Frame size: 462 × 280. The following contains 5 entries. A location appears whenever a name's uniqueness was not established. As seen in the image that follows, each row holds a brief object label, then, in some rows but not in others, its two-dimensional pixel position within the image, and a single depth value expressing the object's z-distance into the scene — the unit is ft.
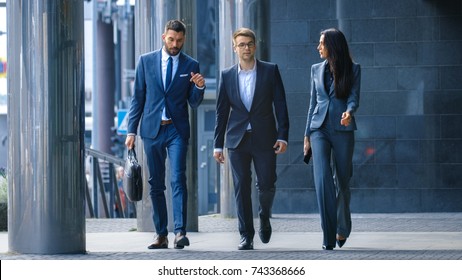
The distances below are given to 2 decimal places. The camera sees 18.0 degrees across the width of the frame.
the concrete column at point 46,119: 34.65
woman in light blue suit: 35.78
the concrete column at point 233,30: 56.80
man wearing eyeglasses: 36.29
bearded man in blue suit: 35.94
